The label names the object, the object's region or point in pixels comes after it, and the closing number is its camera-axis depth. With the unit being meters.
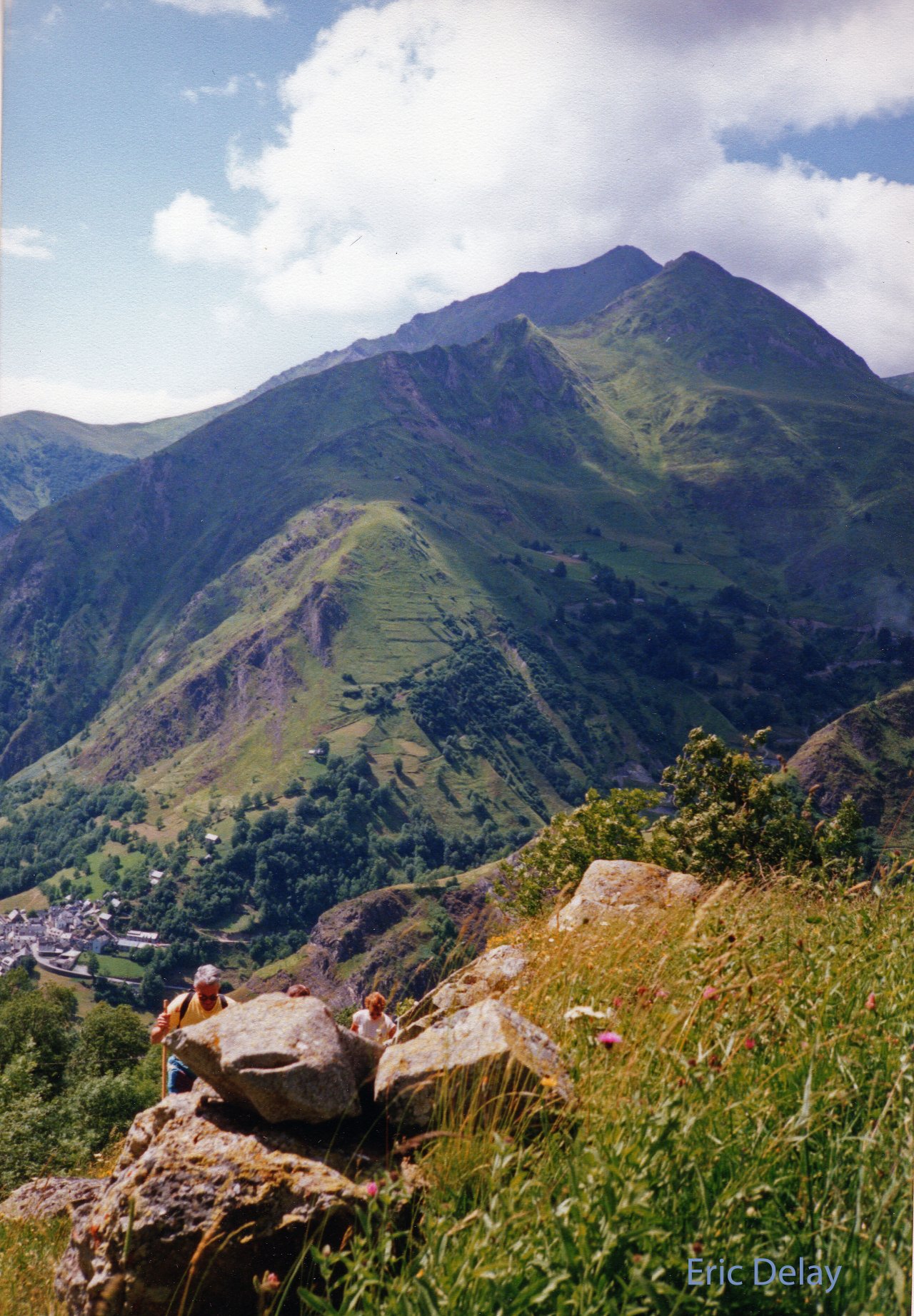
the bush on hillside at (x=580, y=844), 22.48
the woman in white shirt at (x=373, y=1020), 10.59
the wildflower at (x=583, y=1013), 5.44
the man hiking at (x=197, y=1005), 10.18
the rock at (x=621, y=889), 11.51
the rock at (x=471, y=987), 8.13
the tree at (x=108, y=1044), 49.50
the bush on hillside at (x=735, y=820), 17.89
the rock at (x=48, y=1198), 7.43
